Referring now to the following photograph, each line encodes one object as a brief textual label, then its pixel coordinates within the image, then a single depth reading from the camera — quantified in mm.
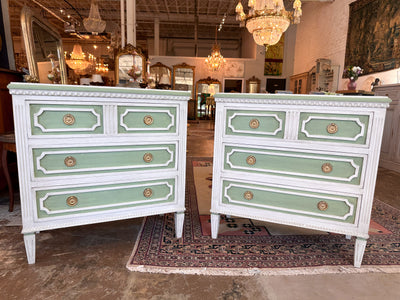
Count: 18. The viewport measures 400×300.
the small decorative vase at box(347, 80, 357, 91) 4556
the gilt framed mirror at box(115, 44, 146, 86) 5344
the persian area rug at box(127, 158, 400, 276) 1789
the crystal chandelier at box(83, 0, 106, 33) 8086
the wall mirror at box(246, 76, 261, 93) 14766
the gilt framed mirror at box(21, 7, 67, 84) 2596
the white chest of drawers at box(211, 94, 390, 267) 1704
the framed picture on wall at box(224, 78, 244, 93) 15180
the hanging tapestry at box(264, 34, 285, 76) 14742
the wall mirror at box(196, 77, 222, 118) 15056
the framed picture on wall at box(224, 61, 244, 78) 14961
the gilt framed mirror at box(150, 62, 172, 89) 14448
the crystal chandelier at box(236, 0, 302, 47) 5691
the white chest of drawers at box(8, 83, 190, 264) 1602
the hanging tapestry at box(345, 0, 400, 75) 5891
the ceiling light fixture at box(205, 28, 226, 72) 12852
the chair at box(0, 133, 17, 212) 2443
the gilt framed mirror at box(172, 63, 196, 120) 14952
